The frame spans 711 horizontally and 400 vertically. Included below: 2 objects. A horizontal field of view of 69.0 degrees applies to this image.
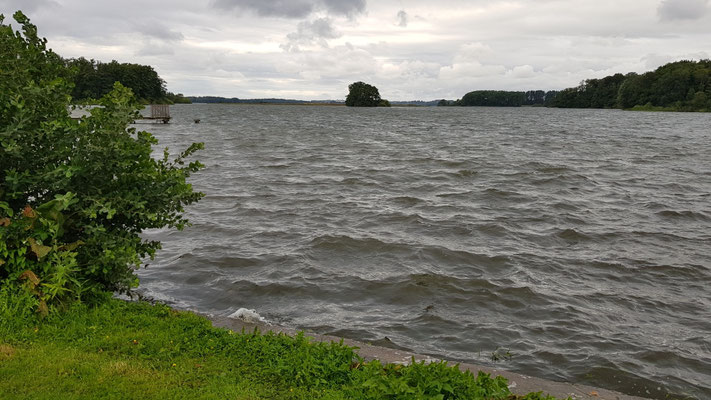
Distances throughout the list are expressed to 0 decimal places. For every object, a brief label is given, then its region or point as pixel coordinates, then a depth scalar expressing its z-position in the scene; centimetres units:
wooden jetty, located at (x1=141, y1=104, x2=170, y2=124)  7162
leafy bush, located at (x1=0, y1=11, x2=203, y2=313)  622
